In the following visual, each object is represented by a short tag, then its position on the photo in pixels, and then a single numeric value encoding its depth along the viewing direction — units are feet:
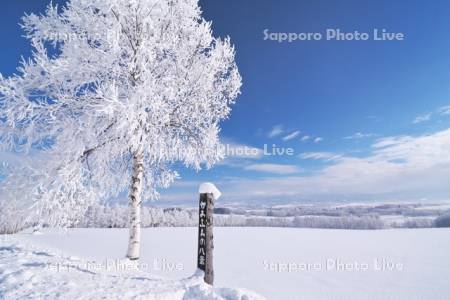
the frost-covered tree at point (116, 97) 24.20
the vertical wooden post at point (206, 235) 22.95
